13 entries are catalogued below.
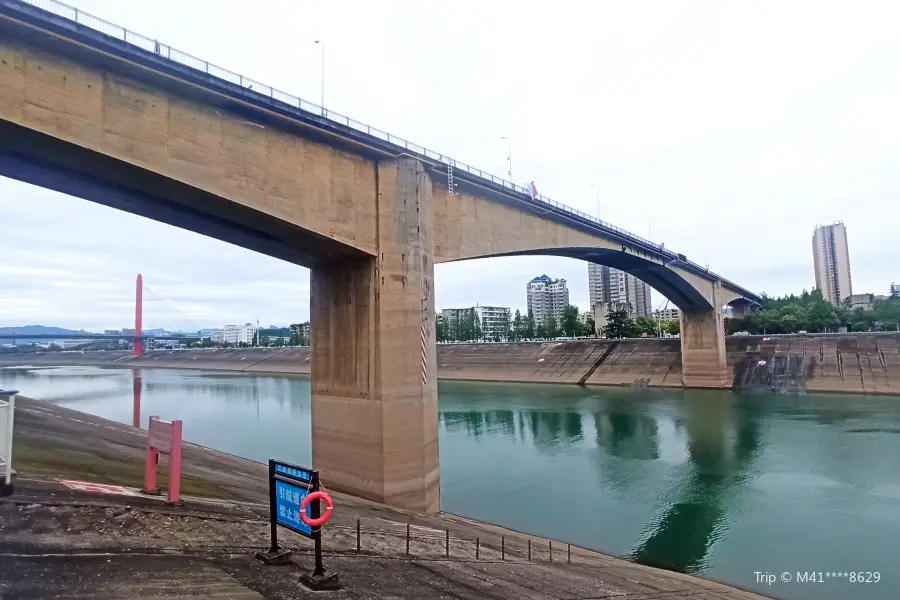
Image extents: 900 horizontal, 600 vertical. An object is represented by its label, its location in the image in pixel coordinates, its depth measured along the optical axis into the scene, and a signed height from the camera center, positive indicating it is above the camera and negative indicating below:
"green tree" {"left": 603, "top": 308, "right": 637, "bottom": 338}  88.12 +1.48
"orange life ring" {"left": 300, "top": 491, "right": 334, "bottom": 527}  6.66 -2.09
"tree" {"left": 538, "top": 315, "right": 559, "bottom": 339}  111.50 +1.57
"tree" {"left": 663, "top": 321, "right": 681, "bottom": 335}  97.12 +0.99
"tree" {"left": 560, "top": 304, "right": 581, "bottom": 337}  102.69 +2.74
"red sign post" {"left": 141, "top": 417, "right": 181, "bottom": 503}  9.85 -1.92
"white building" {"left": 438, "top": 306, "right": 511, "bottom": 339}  125.15 +6.28
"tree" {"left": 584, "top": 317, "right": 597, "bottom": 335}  103.00 +1.30
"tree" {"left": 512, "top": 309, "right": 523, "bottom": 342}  118.44 +2.00
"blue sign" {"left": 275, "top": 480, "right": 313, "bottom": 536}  7.12 -2.22
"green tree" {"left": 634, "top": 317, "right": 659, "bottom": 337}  95.94 +1.45
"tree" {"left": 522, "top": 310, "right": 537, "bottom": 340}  115.44 +1.53
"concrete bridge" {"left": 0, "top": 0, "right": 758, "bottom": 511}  11.79 +4.44
